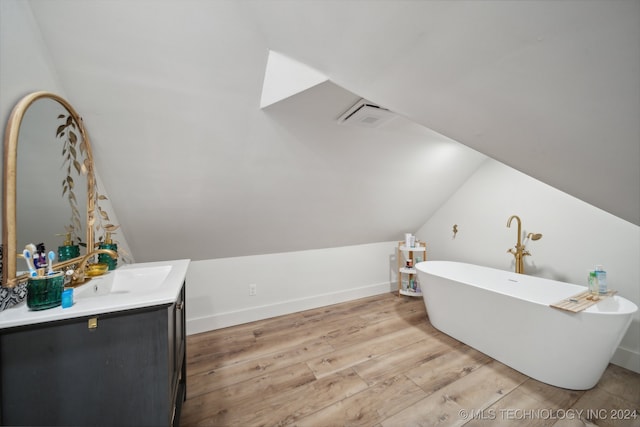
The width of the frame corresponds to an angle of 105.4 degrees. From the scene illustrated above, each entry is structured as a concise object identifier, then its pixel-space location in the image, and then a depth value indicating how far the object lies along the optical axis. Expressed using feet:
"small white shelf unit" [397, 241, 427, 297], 10.82
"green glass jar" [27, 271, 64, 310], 2.79
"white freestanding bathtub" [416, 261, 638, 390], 5.26
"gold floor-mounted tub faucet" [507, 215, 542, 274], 8.29
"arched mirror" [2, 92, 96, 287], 2.93
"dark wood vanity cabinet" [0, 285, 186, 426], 2.64
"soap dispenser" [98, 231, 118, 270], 4.98
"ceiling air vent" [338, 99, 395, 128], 5.22
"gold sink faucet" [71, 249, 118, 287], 3.86
